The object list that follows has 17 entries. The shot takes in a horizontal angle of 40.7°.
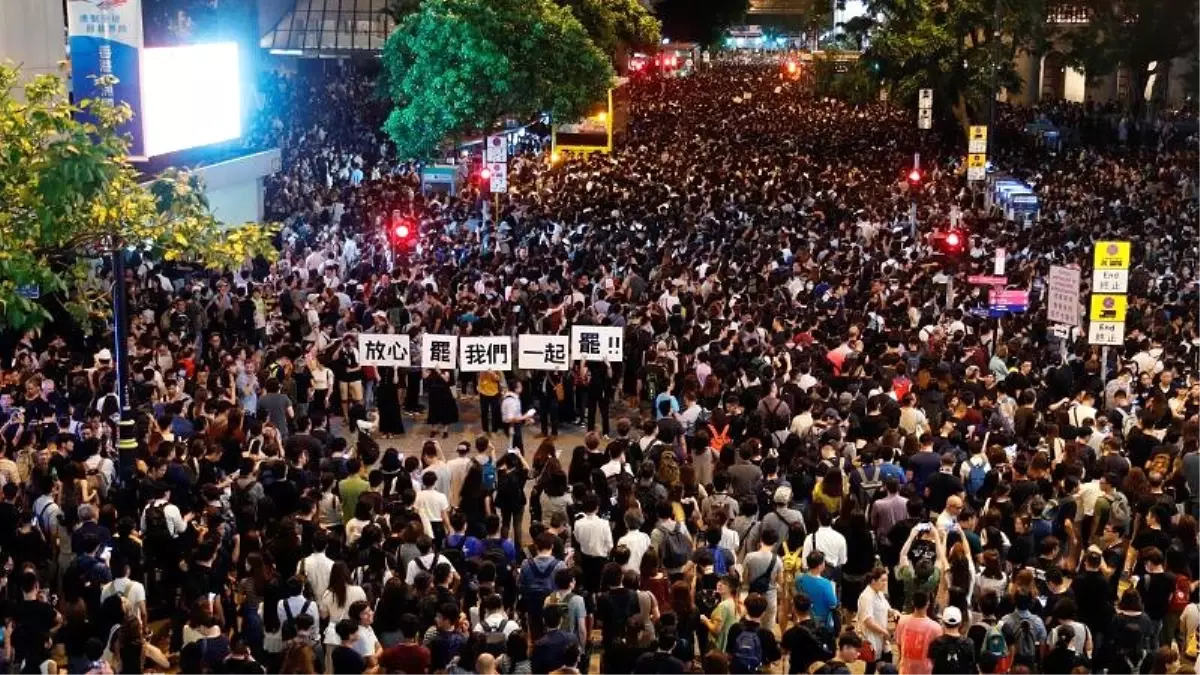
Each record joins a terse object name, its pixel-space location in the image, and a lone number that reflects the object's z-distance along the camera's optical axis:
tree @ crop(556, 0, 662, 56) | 48.94
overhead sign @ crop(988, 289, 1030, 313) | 20.19
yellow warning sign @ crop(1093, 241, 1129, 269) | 17.00
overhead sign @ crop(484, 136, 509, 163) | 29.12
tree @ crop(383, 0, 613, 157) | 36.84
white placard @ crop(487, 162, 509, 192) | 29.12
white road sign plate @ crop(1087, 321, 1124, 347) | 17.20
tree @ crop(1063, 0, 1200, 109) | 55.50
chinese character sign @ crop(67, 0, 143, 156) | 18.34
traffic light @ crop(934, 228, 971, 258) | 25.69
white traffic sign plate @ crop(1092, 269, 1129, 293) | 17.16
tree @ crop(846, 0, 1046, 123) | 48.75
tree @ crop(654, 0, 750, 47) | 105.88
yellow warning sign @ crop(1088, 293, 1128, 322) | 17.14
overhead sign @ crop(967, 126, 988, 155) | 35.91
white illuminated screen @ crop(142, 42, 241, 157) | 27.17
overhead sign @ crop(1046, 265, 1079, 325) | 18.30
